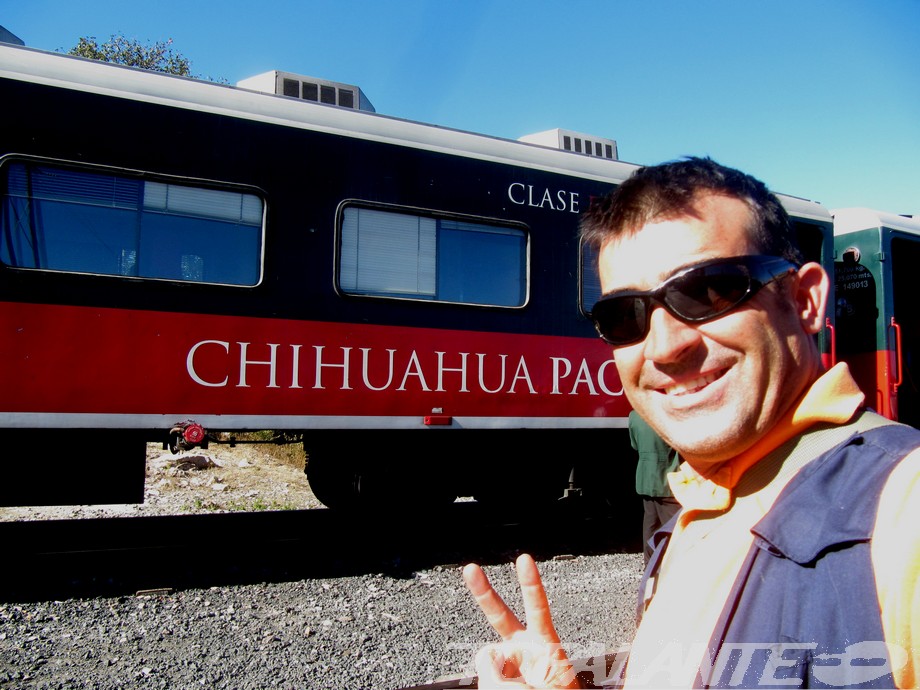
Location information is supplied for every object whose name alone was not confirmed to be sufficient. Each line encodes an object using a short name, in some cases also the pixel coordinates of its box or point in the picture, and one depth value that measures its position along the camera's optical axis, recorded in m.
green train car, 7.93
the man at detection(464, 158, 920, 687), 0.96
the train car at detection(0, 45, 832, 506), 4.91
